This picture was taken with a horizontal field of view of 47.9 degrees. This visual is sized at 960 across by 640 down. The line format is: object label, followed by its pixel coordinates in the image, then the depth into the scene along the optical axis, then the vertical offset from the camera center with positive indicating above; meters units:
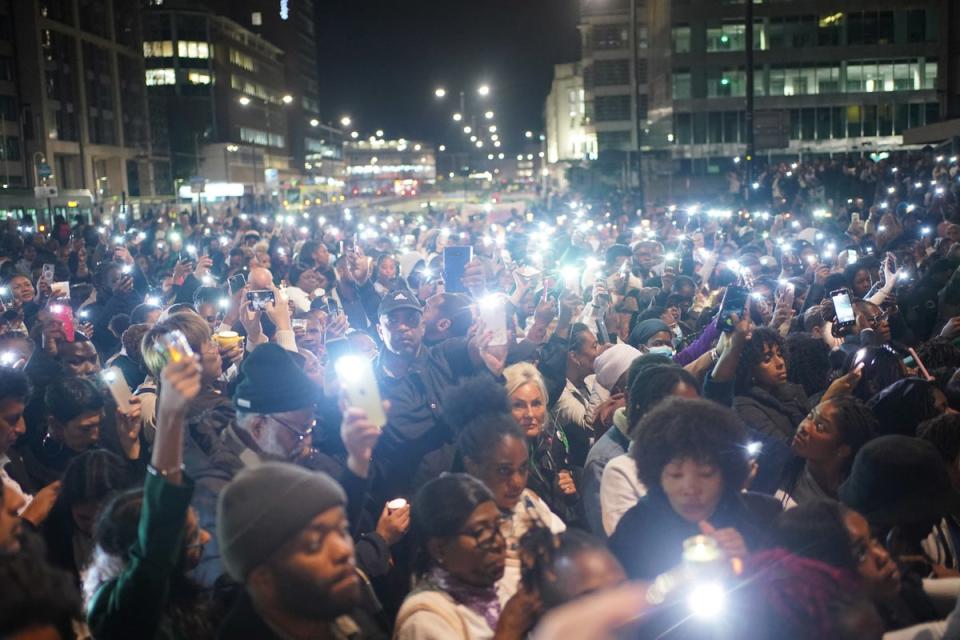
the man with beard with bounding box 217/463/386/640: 3.09 -0.98
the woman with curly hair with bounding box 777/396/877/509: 5.32 -1.26
